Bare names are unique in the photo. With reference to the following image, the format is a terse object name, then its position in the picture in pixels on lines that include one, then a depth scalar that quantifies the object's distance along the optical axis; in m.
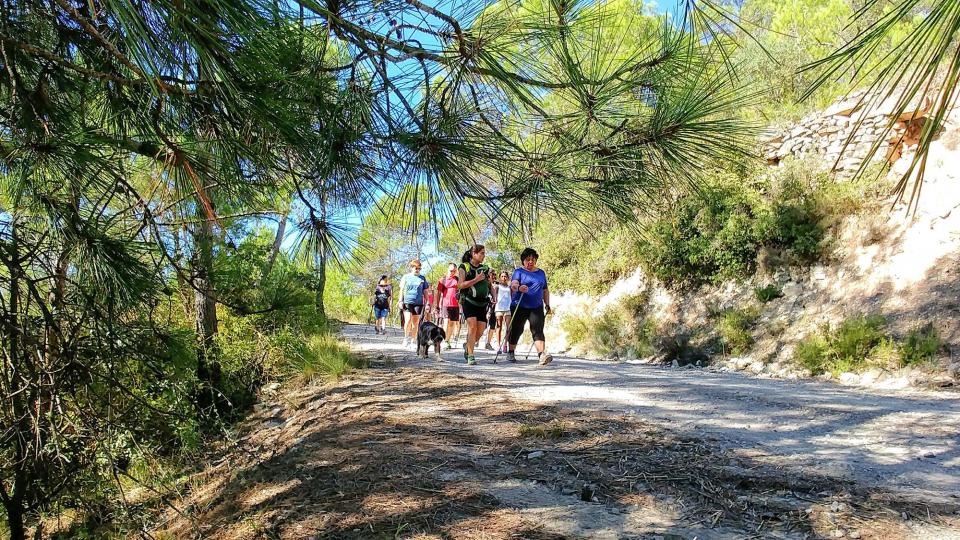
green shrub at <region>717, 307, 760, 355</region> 9.06
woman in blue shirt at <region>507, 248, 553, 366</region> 7.42
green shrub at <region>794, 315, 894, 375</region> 6.96
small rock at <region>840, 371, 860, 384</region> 6.76
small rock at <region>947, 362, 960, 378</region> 6.10
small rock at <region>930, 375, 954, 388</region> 5.97
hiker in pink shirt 9.09
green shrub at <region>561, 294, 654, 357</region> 10.97
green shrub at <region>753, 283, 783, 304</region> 9.46
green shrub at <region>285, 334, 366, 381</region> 7.18
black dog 8.41
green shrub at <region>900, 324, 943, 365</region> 6.48
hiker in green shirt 7.17
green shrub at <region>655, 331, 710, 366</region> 9.60
